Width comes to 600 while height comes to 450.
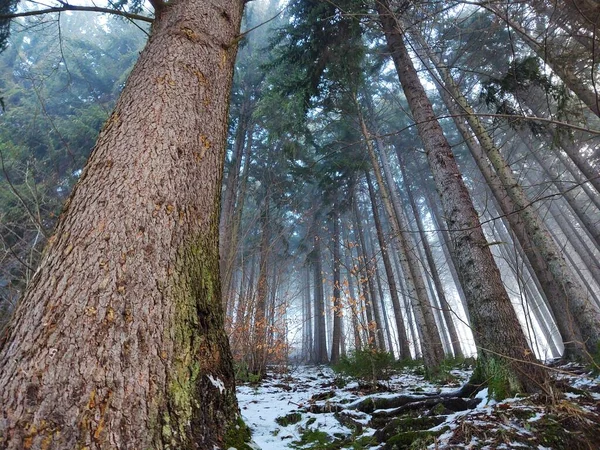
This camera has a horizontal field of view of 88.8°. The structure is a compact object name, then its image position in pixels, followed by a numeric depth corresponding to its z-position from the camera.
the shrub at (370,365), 4.81
